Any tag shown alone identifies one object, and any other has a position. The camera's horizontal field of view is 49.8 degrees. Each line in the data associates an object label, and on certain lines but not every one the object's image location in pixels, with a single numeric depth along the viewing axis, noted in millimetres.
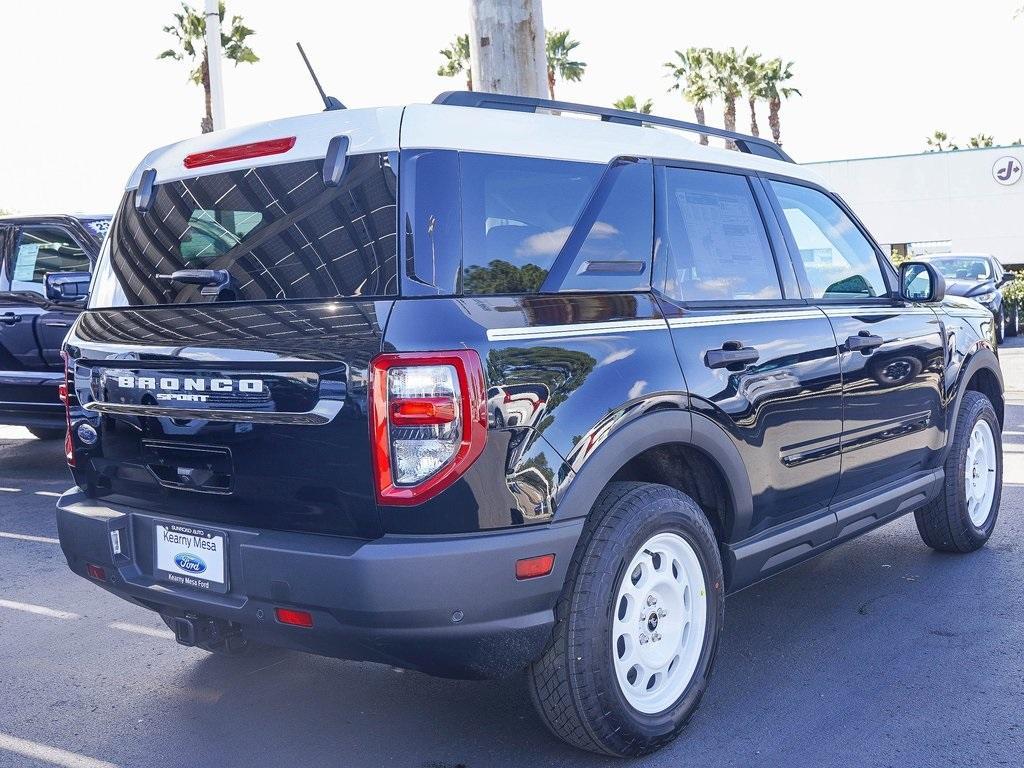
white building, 33156
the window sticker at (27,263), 8336
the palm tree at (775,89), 41406
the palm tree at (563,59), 36219
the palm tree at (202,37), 28875
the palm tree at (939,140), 70750
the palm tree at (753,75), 41281
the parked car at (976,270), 17328
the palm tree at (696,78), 41875
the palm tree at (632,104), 40000
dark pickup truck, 8109
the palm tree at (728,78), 41281
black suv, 2869
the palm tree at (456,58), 34969
